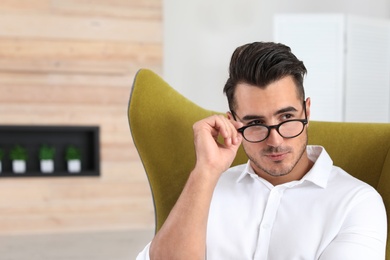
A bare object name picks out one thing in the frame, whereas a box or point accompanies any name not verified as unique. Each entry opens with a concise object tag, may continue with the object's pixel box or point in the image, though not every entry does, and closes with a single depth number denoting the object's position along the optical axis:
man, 1.54
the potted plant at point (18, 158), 4.59
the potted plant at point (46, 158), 4.63
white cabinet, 4.84
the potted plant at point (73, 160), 4.69
